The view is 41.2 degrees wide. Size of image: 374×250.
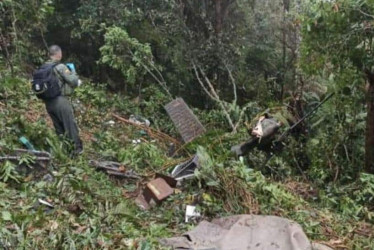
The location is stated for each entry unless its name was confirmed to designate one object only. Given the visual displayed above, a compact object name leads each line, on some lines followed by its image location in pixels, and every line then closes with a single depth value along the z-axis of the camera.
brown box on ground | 5.04
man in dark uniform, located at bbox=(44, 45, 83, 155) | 6.11
